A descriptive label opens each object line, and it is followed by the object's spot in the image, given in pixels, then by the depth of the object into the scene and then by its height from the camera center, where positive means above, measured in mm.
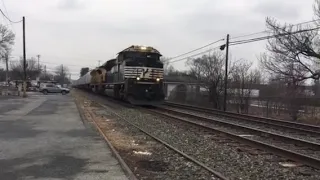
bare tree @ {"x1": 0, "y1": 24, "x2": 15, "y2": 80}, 45459 +6886
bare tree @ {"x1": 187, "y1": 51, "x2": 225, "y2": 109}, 27754 +871
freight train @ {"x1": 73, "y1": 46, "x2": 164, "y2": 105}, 19331 +539
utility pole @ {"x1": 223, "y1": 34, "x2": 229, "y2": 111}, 22371 +2574
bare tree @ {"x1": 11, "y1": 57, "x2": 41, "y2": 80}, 80785 +3672
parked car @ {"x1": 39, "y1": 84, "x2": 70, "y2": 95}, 46202 -1173
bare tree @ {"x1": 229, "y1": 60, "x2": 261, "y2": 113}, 24718 +62
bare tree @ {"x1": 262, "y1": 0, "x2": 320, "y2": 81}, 20664 +2575
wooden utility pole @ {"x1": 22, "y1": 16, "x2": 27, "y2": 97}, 34771 +5575
